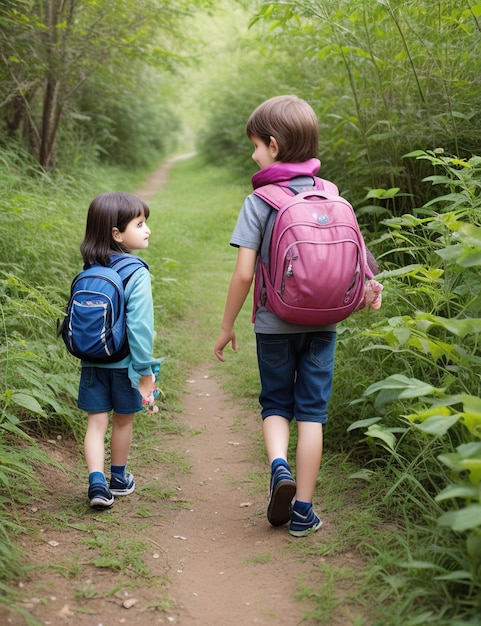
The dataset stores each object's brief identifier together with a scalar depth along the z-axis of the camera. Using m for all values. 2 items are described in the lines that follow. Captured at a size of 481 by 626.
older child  2.75
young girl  2.93
